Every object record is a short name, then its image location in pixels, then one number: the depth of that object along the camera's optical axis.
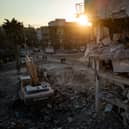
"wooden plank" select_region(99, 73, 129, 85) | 6.12
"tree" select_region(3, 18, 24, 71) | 28.52
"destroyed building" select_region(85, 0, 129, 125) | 5.64
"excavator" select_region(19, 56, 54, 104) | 9.38
